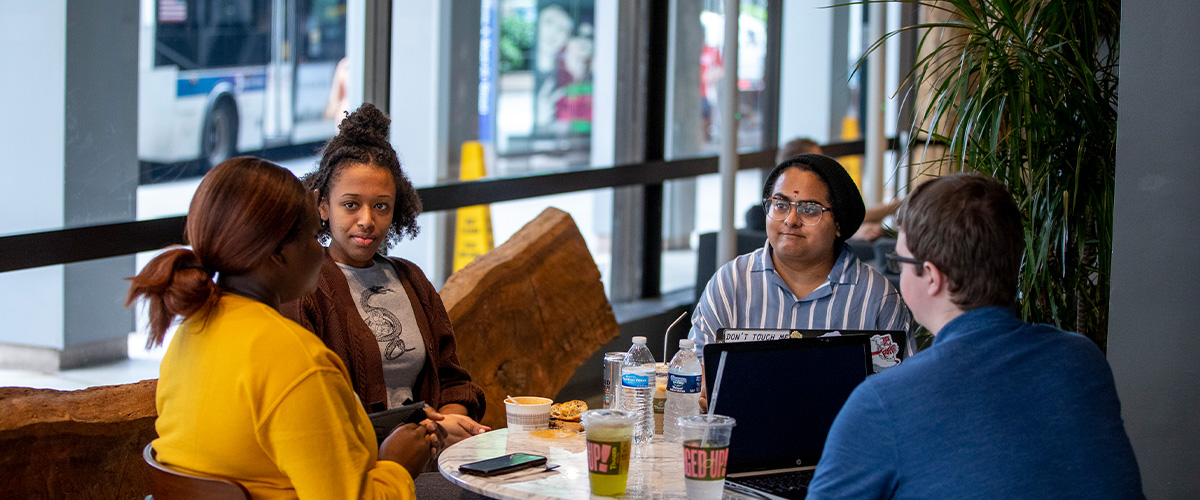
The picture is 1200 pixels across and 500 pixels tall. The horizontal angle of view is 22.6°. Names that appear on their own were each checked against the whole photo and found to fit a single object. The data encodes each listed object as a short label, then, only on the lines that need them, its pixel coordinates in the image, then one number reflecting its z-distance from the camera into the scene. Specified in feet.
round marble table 18.20
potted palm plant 22.33
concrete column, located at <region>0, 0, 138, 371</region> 22.71
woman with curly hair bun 20.13
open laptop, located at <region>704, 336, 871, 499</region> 18.43
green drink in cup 17.95
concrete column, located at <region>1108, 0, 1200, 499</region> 19.77
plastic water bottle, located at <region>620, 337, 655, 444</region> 19.44
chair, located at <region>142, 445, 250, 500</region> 17.17
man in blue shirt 17.03
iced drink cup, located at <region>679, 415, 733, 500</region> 17.89
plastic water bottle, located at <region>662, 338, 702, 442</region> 19.41
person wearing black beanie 20.64
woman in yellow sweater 17.04
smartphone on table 18.43
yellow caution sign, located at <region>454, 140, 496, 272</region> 34.39
